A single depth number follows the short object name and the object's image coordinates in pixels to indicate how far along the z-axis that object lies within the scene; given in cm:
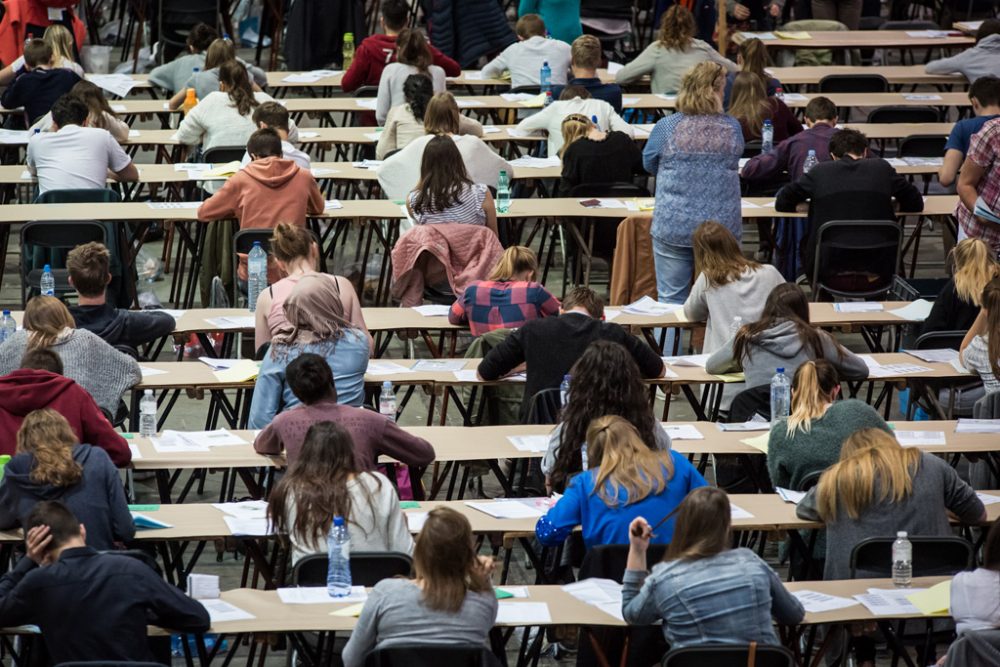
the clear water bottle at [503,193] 1939
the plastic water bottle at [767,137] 2114
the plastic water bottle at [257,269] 1720
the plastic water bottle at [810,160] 1983
